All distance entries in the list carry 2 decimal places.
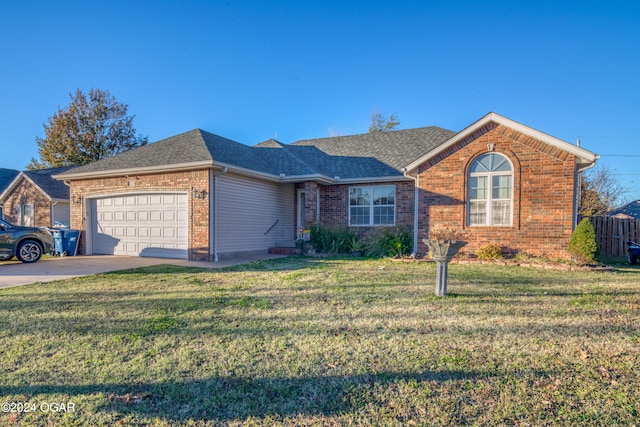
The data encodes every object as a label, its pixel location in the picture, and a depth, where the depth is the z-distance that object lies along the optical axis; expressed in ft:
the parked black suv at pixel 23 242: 34.12
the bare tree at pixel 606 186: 80.48
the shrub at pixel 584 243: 29.94
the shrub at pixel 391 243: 38.75
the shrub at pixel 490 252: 33.96
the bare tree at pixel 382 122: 113.63
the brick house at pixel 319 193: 33.50
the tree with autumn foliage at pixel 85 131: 92.58
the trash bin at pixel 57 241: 42.09
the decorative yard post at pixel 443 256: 19.26
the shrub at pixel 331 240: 42.78
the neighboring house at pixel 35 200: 63.93
